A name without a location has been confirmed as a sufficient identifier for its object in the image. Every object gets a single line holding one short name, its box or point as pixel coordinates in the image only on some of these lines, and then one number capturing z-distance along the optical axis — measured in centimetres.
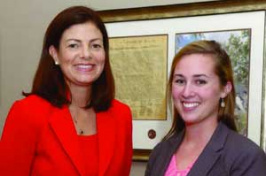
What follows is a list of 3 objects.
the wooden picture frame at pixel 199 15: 190
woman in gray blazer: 141
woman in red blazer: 158
